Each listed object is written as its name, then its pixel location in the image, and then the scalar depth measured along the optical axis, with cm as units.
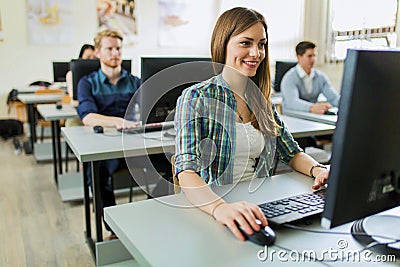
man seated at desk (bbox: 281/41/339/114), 331
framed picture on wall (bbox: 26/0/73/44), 548
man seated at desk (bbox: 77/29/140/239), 245
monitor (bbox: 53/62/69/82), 454
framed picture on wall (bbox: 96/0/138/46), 588
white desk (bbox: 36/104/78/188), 284
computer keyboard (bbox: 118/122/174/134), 213
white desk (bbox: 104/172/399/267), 76
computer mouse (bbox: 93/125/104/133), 213
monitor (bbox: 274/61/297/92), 376
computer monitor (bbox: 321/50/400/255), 65
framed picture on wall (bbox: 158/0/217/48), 626
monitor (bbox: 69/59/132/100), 281
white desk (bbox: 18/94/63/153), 377
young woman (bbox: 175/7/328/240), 117
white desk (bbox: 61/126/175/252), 178
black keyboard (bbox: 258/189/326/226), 88
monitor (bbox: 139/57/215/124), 181
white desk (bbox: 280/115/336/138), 222
